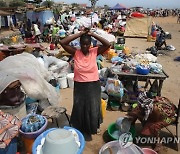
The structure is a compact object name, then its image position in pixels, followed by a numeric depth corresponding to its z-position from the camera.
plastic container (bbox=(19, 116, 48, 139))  1.95
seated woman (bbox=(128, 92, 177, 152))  2.13
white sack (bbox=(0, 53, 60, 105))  2.31
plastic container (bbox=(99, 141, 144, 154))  1.93
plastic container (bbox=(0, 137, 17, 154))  1.82
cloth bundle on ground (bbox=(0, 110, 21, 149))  1.68
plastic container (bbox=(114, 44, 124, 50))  6.66
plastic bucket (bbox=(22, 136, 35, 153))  2.03
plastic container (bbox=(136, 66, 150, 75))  3.21
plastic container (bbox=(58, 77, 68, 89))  4.05
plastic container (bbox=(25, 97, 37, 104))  2.77
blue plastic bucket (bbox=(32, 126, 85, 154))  1.56
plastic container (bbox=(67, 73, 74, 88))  4.07
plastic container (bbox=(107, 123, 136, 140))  2.41
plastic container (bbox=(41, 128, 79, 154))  1.44
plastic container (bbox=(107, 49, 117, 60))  6.15
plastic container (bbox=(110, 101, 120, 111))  3.28
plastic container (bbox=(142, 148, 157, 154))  2.09
